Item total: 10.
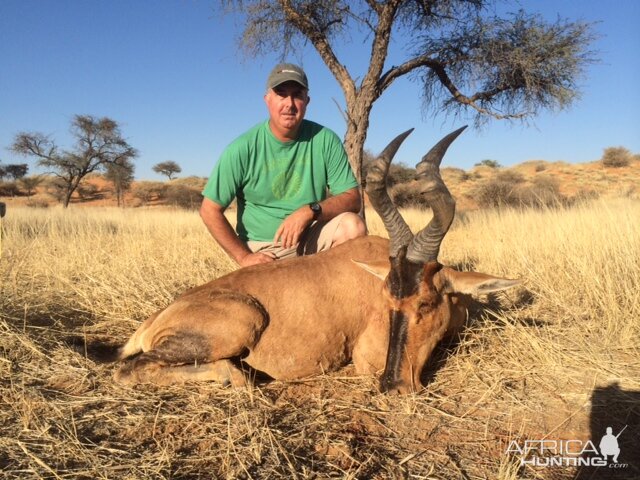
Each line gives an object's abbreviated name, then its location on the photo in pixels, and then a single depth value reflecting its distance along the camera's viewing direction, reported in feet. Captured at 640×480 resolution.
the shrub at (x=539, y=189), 67.19
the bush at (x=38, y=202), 122.11
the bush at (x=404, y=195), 82.05
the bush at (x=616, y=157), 129.39
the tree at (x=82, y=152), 109.50
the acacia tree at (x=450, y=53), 34.58
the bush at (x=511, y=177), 105.83
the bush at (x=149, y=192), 151.50
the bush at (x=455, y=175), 124.07
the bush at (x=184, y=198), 108.47
